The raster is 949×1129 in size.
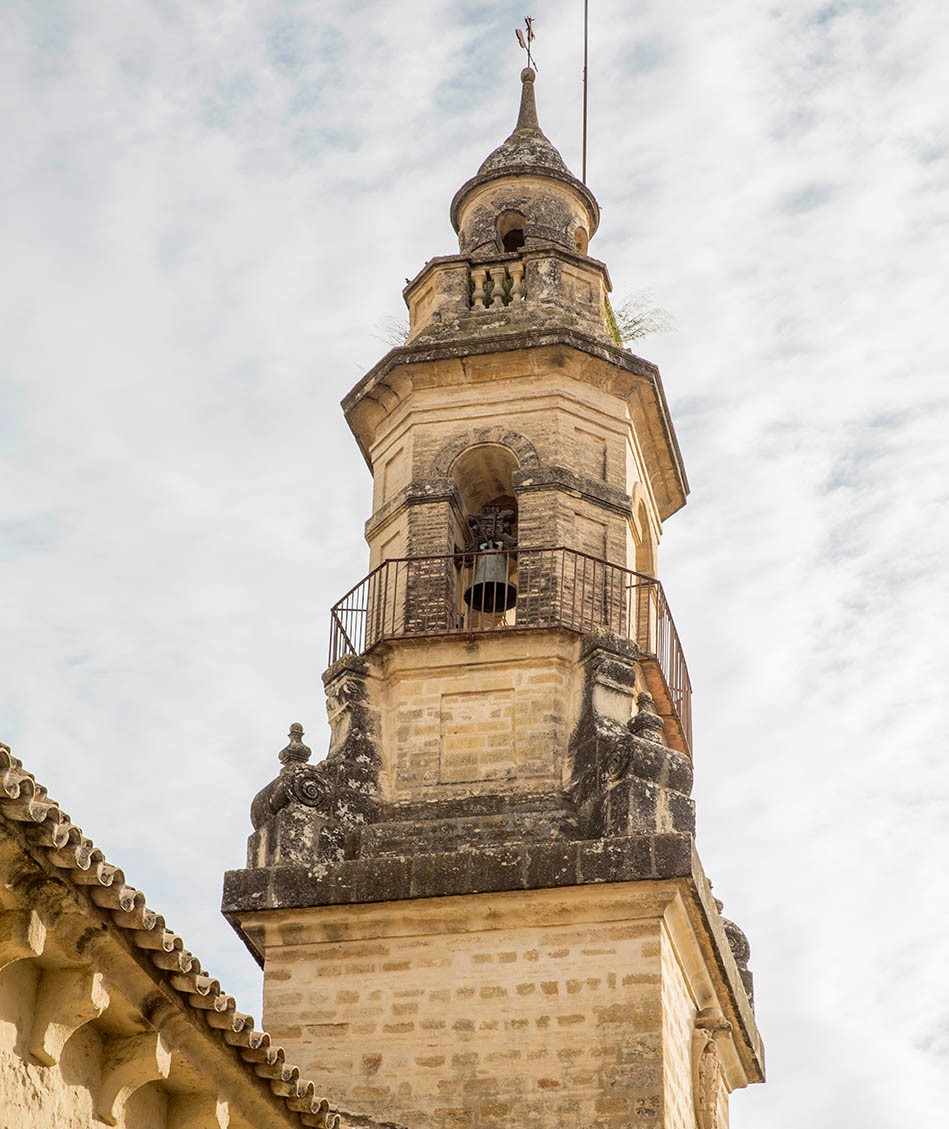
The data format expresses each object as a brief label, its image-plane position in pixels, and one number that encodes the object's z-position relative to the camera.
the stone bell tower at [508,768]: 13.19
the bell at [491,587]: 15.80
